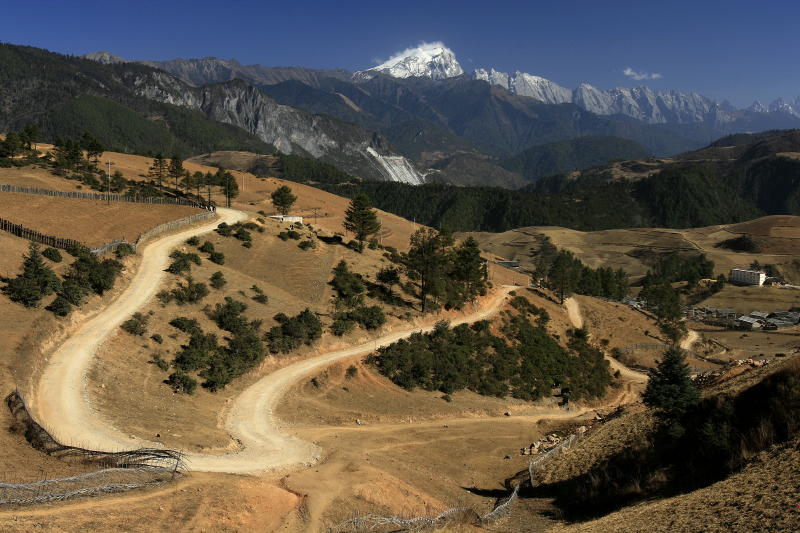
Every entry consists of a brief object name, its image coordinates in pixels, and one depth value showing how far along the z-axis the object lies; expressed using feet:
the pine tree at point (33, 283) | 141.28
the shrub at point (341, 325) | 192.54
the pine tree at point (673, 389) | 93.35
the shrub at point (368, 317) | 206.80
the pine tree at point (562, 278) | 310.86
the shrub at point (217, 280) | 196.44
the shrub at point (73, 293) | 151.53
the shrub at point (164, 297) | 172.72
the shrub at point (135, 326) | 147.95
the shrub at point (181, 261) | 196.03
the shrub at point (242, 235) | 250.98
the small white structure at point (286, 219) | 323.37
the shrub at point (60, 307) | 144.15
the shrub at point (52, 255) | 171.32
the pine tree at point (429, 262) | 239.50
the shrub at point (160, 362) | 139.85
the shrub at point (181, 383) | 134.10
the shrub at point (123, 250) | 197.88
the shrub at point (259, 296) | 198.18
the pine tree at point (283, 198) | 332.43
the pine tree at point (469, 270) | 254.88
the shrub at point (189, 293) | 178.19
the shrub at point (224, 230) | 251.39
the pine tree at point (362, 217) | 270.46
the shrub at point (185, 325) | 161.79
